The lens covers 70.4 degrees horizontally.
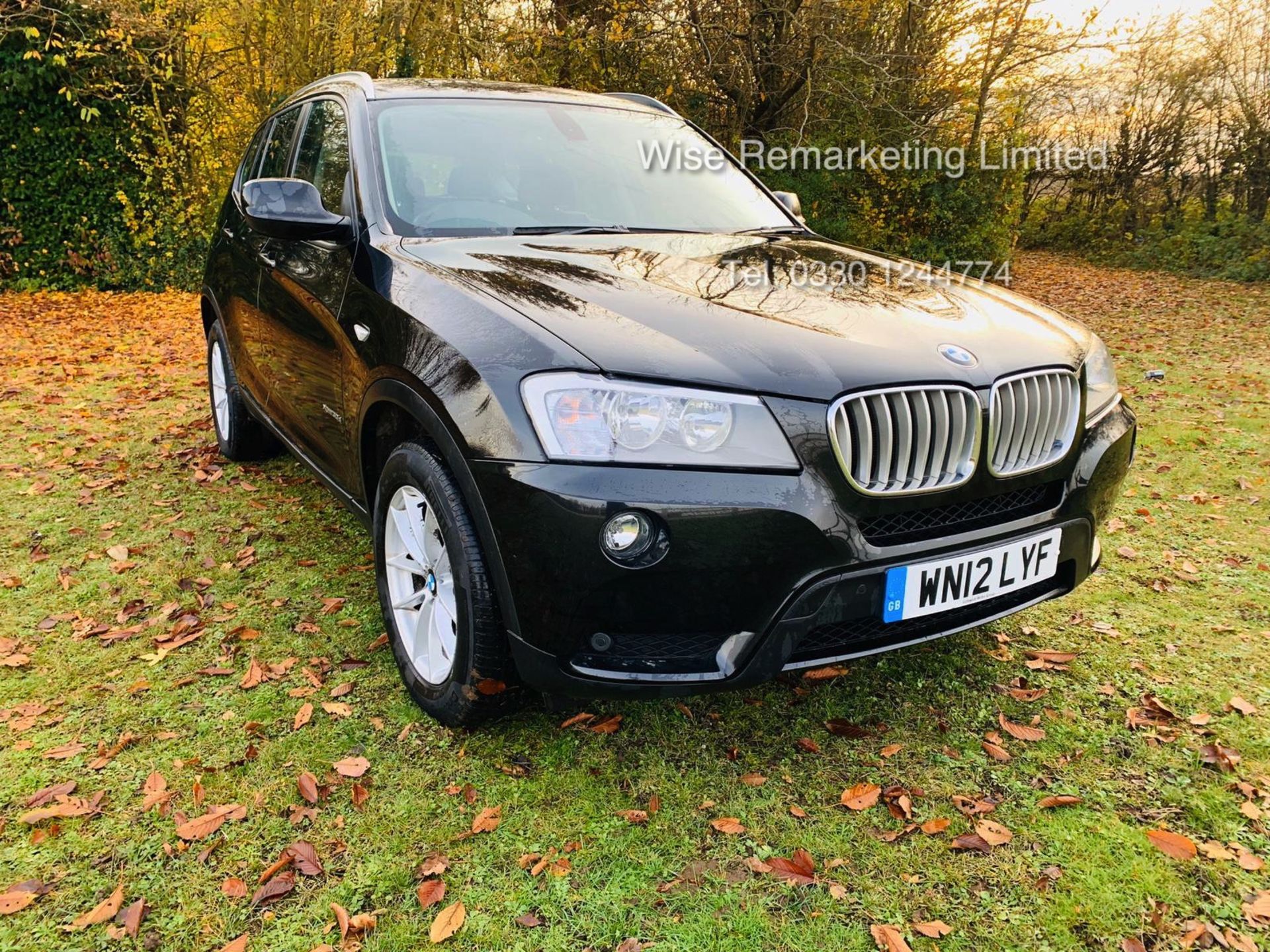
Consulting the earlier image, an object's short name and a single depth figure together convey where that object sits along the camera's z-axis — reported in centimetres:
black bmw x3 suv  192
